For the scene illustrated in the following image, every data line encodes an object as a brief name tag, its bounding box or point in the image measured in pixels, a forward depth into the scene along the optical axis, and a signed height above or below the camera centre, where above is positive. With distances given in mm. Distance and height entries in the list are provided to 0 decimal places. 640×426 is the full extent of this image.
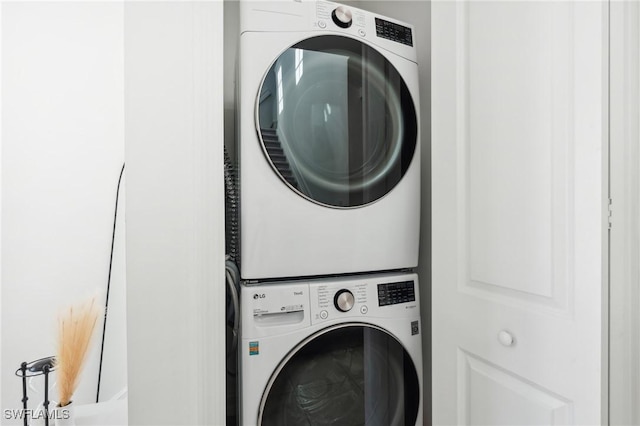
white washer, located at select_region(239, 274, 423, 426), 1036 -403
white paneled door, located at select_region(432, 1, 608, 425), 739 -9
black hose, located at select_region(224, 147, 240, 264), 1139 -6
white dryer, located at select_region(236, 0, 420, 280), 1044 +194
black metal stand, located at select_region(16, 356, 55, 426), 903 -371
